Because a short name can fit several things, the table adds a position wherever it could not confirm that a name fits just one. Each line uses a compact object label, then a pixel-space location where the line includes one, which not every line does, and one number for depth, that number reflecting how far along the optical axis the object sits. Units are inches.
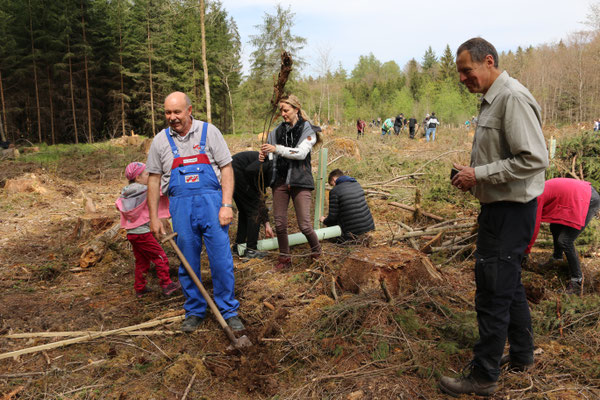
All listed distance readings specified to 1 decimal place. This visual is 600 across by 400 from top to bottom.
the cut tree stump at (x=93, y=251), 205.9
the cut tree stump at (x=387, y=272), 142.7
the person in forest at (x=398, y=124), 930.1
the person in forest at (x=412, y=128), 913.5
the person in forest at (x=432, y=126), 829.8
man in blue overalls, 127.3
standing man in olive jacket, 81.0
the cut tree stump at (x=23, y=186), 368.5
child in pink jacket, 163.9
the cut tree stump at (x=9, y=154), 560.4
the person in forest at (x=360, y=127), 789.5
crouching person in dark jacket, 199.6
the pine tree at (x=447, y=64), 2313.2
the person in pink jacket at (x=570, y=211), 151.6
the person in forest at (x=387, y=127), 861.0
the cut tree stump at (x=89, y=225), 244.2
